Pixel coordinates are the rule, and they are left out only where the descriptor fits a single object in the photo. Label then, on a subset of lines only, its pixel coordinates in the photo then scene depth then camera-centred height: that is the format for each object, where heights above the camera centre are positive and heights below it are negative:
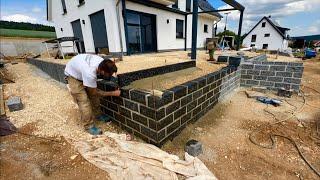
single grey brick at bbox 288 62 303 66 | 4.79 -0.60
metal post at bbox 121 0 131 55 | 7.59 +1.36
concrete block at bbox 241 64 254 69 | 5.32 -0.68
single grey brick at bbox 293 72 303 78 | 4.73 -0.89
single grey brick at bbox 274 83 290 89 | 5.01 -1.23
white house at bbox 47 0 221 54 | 8.34 +1.45
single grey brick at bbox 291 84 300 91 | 4.91 -1.26
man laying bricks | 2.69 -0.44
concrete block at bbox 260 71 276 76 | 5.06 -0.87
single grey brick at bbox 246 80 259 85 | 5.36 -1.18
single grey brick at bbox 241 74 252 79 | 5.44 -1.01
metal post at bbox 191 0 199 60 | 5.78 +0.58
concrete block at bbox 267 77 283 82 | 5.03 -1.05
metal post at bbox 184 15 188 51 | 12.70 +1.26
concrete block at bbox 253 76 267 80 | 5.19 -1.02
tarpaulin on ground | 2.02 -1.43
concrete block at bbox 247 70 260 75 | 5.27 -0.86
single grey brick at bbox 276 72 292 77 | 4.87 -0.88
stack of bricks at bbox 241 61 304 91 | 4.82 -0.90
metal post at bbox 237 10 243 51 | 10.42 +1.19
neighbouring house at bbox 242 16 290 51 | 29.25 +1.42
